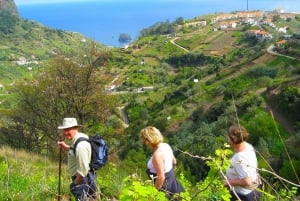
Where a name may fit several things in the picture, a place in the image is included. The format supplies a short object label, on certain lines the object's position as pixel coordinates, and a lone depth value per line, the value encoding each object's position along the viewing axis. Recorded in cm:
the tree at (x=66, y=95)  1727
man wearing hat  457
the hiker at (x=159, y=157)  420
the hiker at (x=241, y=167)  381
